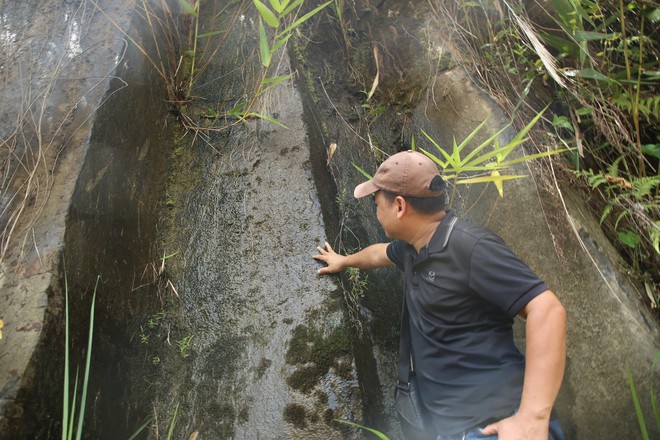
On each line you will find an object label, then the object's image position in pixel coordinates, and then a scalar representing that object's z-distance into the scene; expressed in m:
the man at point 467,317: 1.62
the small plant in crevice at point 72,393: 2.01
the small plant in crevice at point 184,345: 2.59
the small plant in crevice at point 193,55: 3.11
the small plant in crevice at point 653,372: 2.40
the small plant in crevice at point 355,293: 2.53
